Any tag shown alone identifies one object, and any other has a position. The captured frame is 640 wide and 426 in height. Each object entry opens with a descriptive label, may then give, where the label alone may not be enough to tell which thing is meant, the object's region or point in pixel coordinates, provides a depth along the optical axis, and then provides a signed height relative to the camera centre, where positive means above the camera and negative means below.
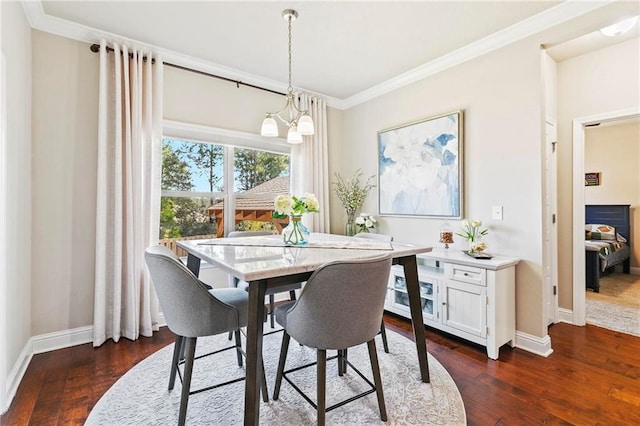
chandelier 2.42 +0.70
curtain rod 2.71 +1.49
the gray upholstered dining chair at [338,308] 1.41 -0.44
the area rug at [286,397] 1.73 -1.12
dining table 1.42 -0.24
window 3.27 +0.37
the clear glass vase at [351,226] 4.09 -0.15
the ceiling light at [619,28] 2.44 +1.50
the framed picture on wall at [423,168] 3.14 +0.51
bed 4.11 -0.41
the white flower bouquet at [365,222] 3.89 -0.09
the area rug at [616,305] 3.05 -1.04
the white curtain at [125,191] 2.67 +0.21
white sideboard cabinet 2.46 -0.69
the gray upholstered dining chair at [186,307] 1.54 -0.48
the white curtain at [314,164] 4.03 +0.65
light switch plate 2.80 +0.02
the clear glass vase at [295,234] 2.24 -0.14
